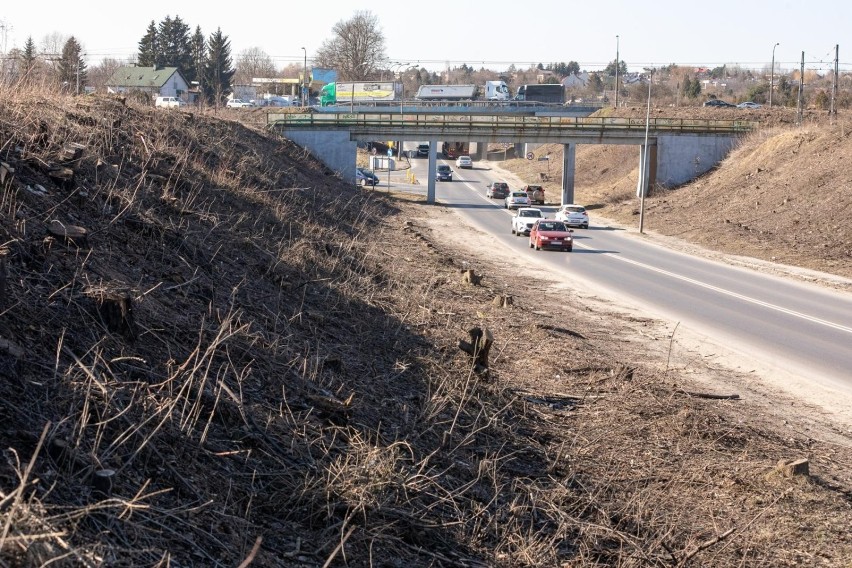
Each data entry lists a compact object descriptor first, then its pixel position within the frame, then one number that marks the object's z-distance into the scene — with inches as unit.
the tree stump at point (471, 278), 852.0
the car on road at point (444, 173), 3427.7
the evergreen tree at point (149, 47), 4284.0
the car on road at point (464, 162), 4139.0
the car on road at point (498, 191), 2751.0
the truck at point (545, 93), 5182.1
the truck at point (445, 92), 5275.6
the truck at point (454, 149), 4882.4
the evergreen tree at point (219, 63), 4281.3
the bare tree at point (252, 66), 6353.3
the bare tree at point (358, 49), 5590.6
